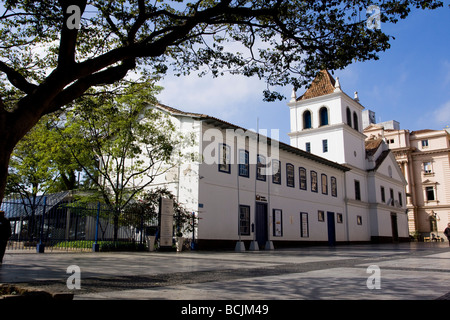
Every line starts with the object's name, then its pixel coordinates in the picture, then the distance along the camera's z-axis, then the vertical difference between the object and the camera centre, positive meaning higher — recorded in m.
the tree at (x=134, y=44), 6.49 +4.58
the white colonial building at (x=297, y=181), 19.95 +3.46
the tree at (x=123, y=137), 18.31 +4.72
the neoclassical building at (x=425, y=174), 55.22 +8.46
